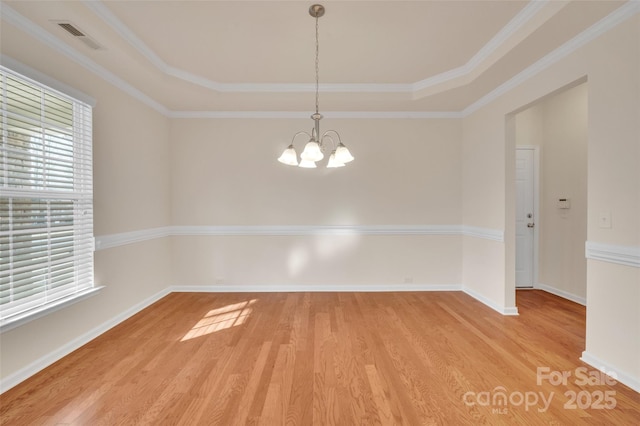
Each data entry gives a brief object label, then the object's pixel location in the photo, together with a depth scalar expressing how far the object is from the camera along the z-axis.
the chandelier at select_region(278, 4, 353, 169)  2.23
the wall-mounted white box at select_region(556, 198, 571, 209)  4.09
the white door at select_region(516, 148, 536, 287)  4.48
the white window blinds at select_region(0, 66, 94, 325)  2.13
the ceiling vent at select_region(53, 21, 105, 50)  2.29
